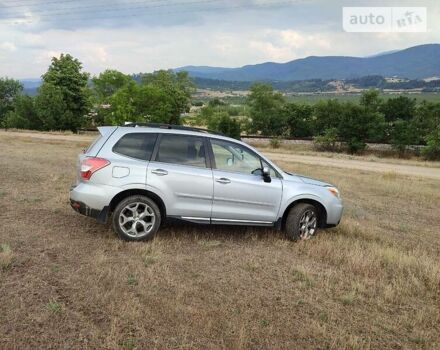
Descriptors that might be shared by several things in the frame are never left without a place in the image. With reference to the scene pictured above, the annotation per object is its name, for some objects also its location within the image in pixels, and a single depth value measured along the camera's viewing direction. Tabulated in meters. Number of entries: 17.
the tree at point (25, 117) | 61.09
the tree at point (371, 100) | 59.28
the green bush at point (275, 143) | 48.09
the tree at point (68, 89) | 56.88
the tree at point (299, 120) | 64.43
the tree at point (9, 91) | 76.88
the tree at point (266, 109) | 66.69
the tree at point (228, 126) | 59.19
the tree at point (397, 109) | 61.19
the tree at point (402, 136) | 52.19
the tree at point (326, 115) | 61.53
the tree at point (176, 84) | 90.40
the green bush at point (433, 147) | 47.31
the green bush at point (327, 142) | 53.78
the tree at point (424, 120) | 53.81
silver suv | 6.19
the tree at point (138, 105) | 54.56
